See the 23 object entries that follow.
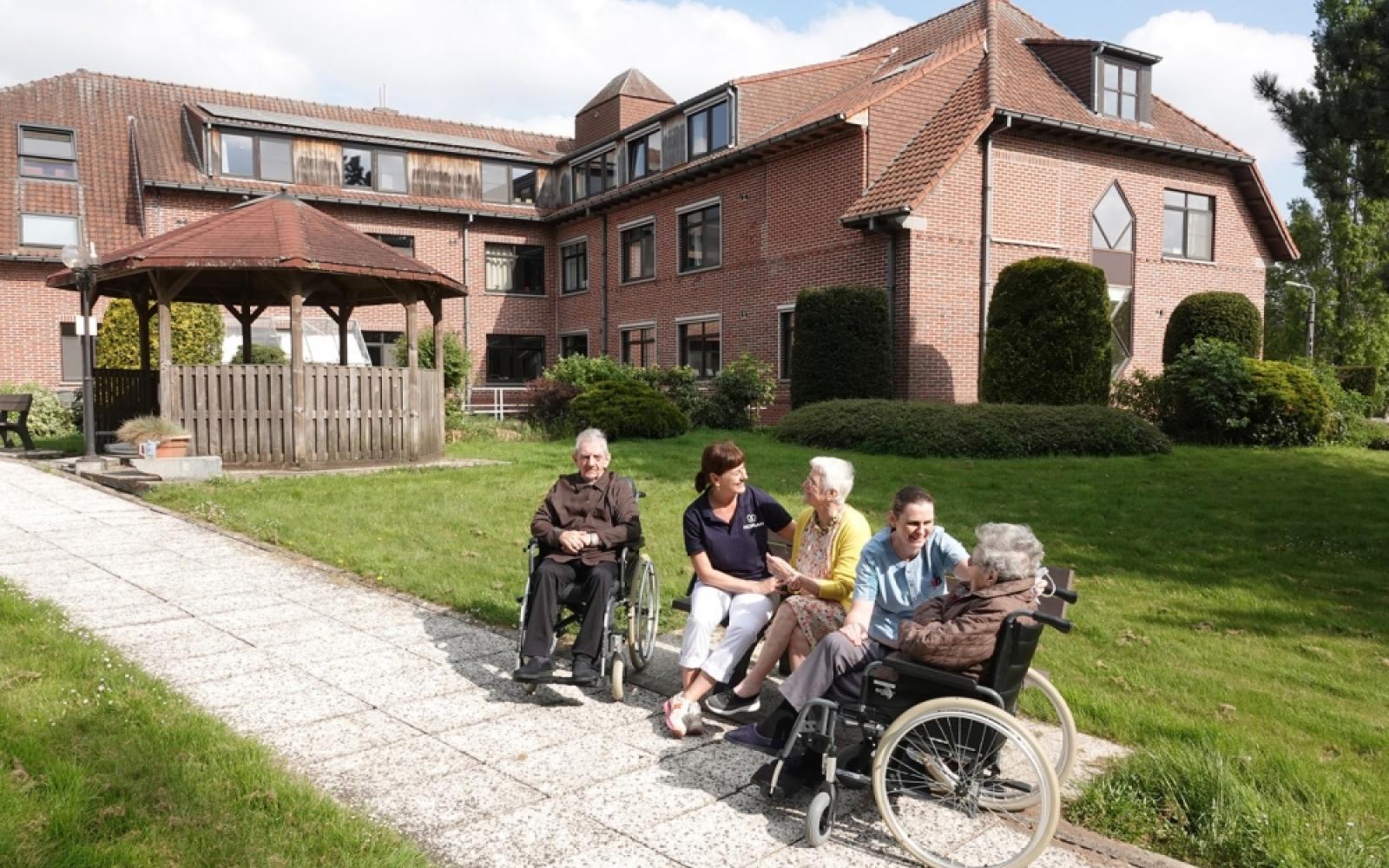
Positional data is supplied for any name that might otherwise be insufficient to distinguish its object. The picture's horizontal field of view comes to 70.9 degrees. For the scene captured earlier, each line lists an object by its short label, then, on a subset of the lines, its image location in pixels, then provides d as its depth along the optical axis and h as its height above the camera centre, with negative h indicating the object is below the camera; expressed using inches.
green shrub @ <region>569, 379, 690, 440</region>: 690.2 -25.0
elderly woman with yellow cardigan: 174.9 -37.4
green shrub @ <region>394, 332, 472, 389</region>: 929.5 +18.0
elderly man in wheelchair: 196.4 -41.8
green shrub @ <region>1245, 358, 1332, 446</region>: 650.2 -23.1
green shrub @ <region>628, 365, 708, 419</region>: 809.5 -7.4
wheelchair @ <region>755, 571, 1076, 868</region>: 134.4 -55.4
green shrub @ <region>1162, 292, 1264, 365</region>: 735.1 +40.9
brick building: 752.3 +174.4
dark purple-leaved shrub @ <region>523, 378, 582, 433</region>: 795.4 -20.8
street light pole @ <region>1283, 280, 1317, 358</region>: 1363.2 +78.4
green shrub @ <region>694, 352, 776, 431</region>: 799.1 -17.2
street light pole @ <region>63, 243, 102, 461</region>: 544.7 +46.5
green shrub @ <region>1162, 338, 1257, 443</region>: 655.8 -12.4
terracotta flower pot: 502.3 -36.5
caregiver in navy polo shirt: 183.5 -37.6
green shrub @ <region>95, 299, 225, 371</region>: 850.8 +35.5
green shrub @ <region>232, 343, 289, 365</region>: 870.4 +19.7
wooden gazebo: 522.0 +3.4
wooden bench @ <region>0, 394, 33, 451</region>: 667.4 -21.9
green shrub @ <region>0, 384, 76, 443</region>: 837.2 -32.9
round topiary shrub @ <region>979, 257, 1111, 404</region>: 642.2 +27.3
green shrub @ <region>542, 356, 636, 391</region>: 826.2 +5.3
